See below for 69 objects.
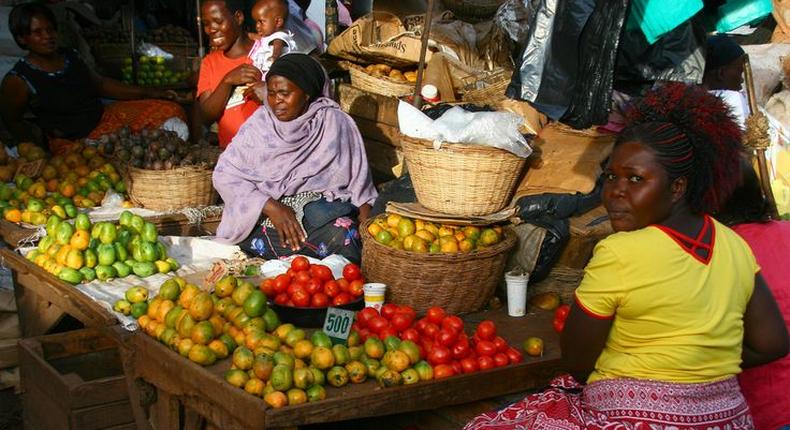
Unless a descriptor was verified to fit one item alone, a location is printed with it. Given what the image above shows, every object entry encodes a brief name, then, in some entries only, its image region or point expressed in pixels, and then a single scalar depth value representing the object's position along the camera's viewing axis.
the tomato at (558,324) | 3.73
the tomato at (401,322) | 3.40
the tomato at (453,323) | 3.40
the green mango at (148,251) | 4.34
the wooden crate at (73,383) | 3.59
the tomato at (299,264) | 3.81
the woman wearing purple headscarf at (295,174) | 4.61
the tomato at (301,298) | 3.61
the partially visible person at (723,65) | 4.95
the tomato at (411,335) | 3.33
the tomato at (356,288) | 3.76
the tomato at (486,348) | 3.35
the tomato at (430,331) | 3.39
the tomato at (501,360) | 3.33
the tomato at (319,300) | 3.60
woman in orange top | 5.54
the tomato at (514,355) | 3.37
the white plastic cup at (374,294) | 3.65
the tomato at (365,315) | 3.46
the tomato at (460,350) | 3.28
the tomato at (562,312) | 3.72
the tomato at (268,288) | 3.70
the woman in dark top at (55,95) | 5.91
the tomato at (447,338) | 3.31
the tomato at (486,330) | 3.42
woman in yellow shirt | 2.21
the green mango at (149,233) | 4.45
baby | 5.60
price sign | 3.28
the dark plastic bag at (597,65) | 4.07
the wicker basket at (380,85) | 5.70
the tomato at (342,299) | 3.66
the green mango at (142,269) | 4.27
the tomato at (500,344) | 3.40
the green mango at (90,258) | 4.22
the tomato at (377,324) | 3.38
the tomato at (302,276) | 3.69
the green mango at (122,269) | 4.24
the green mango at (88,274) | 4.16
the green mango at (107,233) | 4.32
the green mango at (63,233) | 4.30
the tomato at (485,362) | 3.28
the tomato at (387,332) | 3.36
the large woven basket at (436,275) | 3.77
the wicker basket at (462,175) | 4.01
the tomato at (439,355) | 3.21
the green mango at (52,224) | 4.39
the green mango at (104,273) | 4.16
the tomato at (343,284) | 3.77
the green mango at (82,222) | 4.32
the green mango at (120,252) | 4.32
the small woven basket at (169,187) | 5.21
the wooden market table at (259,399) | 2.88
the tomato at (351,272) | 3.81
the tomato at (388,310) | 3.53
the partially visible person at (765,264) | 2.68
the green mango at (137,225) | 4.51
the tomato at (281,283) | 3.68
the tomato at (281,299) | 3.65
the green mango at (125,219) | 4.52
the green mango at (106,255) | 4.24
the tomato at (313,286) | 3.65
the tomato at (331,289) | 3.69
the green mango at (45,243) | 4.38
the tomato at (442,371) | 3.16
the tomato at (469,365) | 3.24
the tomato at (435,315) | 3.51
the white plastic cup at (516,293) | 3.95
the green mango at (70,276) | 4.11
